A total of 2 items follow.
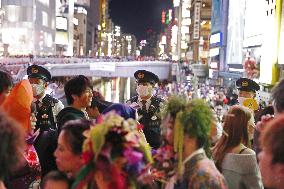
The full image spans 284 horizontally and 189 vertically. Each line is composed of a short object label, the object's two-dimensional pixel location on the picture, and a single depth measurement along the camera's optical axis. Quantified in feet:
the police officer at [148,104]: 25.03
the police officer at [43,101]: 23.47
